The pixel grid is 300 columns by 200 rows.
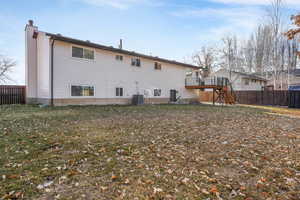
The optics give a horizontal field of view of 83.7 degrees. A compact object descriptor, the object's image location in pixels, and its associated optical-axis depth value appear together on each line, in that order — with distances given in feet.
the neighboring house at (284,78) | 78.53
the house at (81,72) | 40.83
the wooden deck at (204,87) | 64.27
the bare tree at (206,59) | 124.98
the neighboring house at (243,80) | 99.35
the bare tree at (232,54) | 110.52
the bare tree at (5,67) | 80.02
